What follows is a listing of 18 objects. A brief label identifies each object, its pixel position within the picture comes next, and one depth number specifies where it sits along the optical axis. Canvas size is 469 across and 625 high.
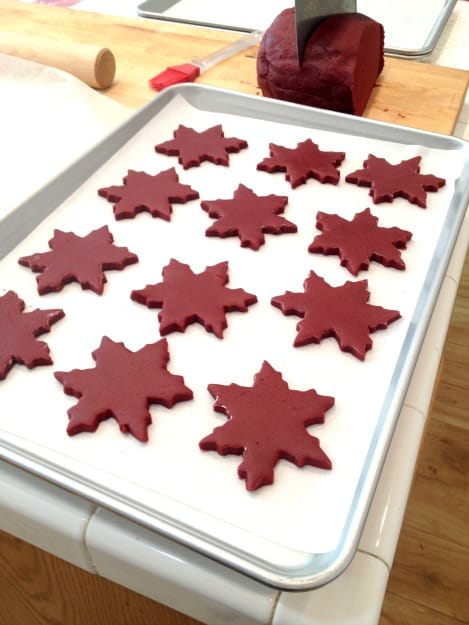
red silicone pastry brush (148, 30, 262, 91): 1.10
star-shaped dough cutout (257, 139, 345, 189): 0.89
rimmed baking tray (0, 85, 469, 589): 0.49
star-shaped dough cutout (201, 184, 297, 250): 0.80
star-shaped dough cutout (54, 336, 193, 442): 0.57
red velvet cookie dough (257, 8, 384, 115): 0.96
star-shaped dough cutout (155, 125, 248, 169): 0.93
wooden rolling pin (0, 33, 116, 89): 1.08
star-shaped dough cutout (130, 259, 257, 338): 0.68
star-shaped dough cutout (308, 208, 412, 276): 0.76
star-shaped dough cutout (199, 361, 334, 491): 0.54
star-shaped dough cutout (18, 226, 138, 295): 0.72
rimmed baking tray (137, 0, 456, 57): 1.27
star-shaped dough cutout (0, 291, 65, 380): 0.62
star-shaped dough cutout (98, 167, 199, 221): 0.83
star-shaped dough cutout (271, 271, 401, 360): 0.66
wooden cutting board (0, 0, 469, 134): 1.05
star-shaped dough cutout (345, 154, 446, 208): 0.86
